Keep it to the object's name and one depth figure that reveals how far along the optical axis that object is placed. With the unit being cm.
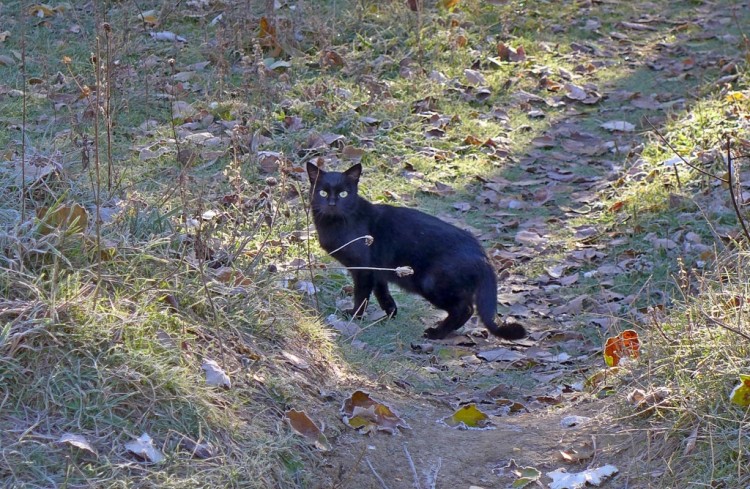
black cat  1095
